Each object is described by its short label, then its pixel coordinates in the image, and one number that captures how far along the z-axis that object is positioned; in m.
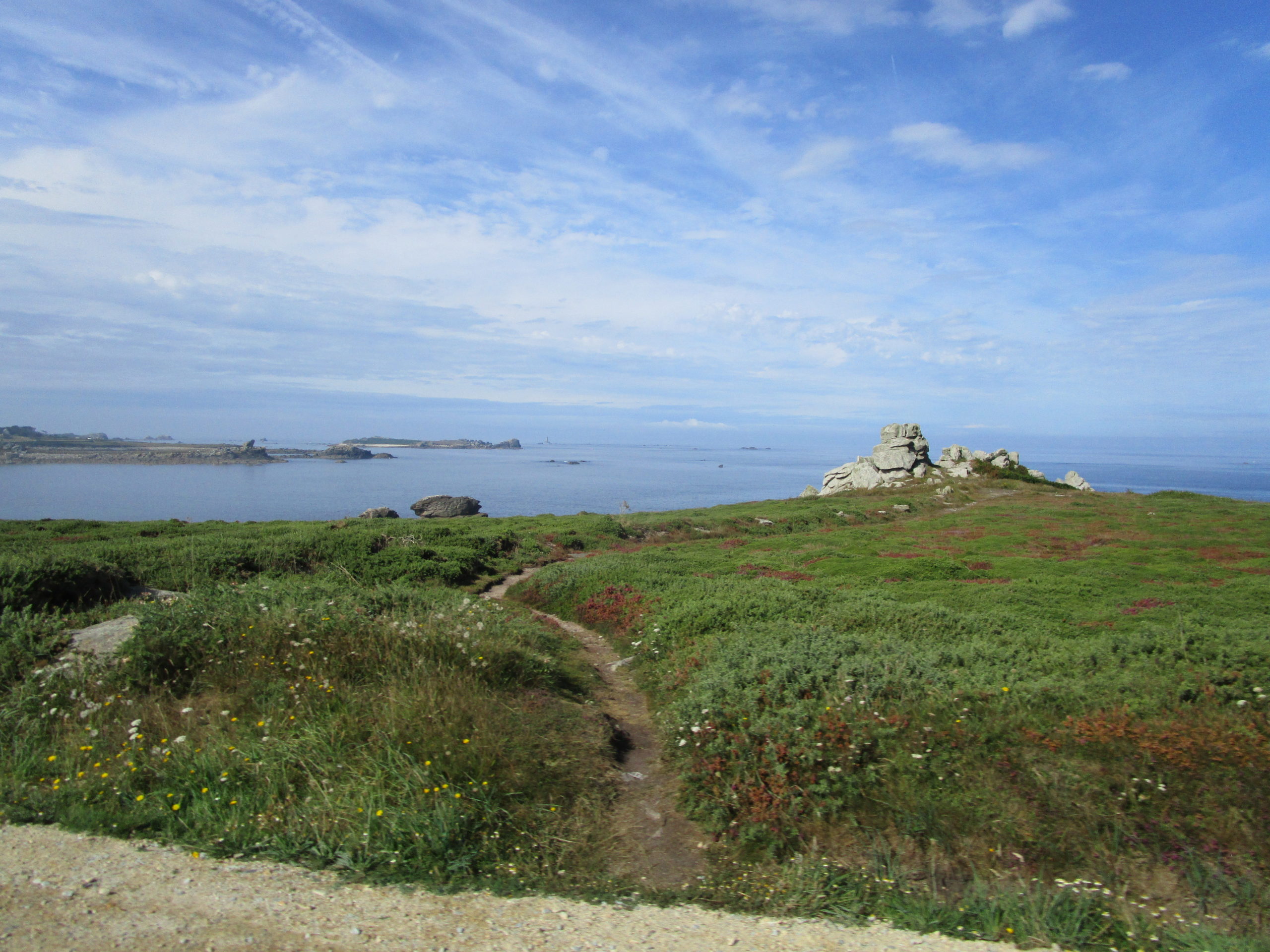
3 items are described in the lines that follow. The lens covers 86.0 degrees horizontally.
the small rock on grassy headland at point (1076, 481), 60.71
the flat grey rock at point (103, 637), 10.38
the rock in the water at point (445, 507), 55.78
